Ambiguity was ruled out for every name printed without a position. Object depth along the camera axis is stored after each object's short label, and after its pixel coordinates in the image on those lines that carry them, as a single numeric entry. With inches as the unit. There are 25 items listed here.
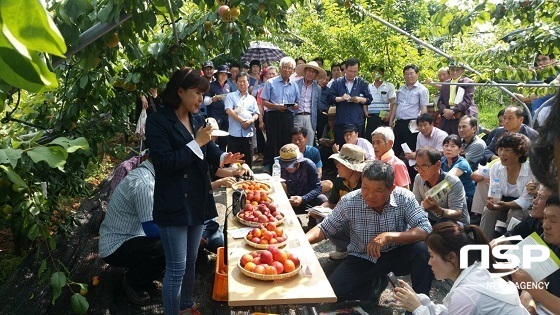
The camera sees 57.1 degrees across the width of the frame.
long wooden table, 111.0
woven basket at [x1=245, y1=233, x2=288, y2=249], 137.8
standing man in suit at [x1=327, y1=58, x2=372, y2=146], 319.6
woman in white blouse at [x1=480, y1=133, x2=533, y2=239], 175.9
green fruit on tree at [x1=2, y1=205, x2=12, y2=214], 112.7
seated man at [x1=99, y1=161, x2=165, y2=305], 157.2
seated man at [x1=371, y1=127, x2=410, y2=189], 205.3
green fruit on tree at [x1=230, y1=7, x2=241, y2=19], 123.0
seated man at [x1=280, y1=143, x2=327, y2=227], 237.5
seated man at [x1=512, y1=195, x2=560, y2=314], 119.5
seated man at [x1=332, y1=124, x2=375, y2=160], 256.1
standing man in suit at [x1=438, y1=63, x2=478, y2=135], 293.4
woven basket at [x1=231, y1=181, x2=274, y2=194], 195.5
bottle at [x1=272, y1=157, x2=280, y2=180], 229.8
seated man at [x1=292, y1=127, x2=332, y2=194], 259.4
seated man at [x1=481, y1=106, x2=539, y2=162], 219.8
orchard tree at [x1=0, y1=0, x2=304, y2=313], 20.6
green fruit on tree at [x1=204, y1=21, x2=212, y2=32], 138.1
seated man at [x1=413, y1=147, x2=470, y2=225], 174.2
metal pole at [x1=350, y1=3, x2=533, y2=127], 140.8
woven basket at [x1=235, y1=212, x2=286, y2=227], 156.5
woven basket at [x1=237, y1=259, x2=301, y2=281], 117.5
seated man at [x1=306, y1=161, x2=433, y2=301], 147.3
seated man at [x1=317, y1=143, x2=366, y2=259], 197.6
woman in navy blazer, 128.9
